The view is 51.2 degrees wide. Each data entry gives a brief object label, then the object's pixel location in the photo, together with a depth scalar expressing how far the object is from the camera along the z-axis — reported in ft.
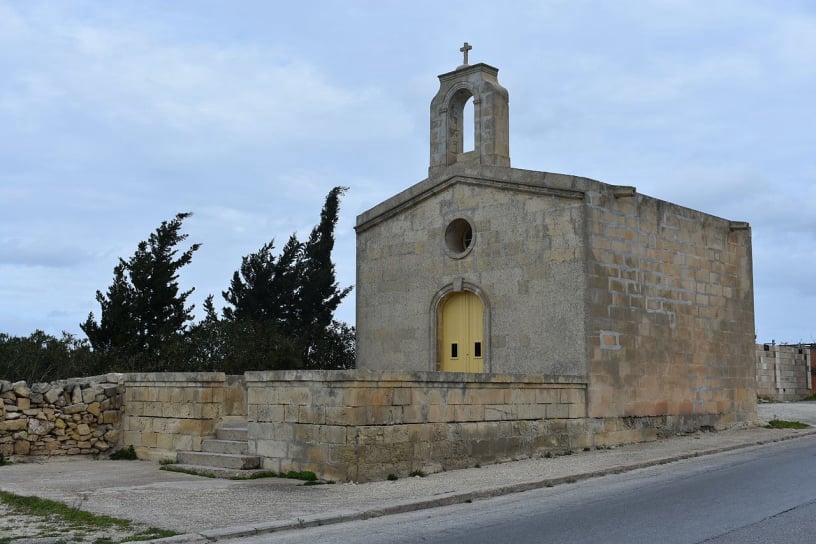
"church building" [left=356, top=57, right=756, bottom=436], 50.83
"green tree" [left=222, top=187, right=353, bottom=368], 92.84
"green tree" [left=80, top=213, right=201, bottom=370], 81.71
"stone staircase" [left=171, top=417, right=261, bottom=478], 38.40
